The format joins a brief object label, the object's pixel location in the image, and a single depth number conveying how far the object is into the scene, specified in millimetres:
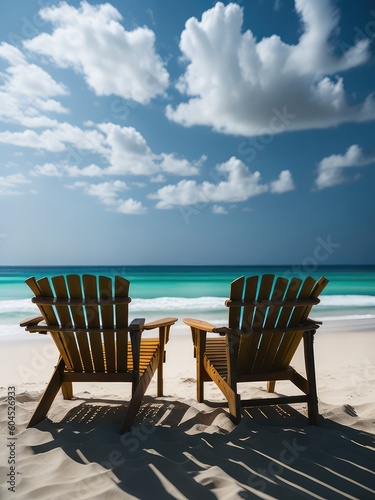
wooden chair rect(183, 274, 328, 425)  2740
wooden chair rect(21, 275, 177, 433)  2680
